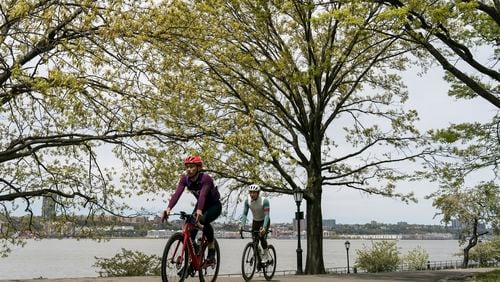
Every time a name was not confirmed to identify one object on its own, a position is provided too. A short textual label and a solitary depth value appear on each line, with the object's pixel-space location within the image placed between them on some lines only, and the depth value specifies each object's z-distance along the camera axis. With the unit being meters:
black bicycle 10.72
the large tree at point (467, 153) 21.02
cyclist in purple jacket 8.11
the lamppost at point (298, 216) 22.20
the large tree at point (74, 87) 12.59
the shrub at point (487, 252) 53.72
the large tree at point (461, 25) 13.51
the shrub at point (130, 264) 16.11
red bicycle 7.66
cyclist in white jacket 10.88
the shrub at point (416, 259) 46.03
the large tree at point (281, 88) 17.70
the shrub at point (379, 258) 37.28
